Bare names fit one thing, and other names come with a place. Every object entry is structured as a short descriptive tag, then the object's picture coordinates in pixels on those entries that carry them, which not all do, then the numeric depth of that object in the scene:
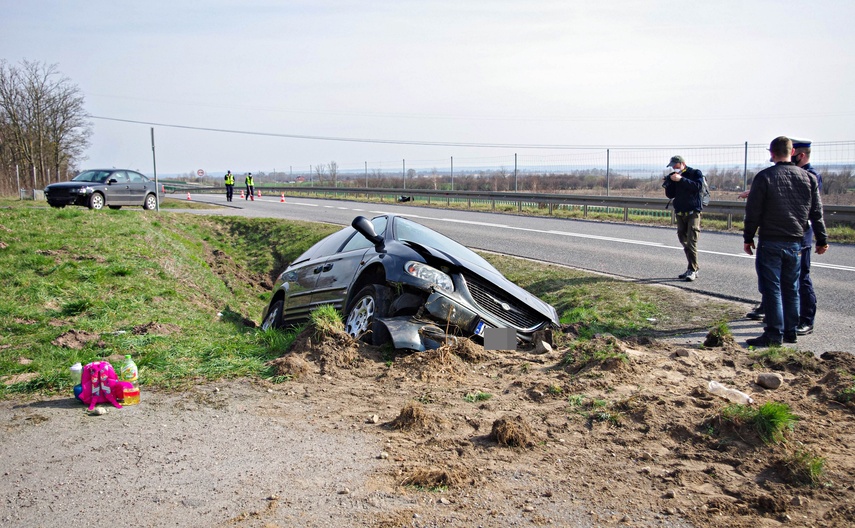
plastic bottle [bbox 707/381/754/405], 4.57
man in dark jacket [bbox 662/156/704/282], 10.61
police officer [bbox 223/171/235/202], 37.12
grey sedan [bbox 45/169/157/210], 22.66
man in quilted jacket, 6.78
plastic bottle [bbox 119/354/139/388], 4.70
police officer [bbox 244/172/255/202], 39.60
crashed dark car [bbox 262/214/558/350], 5.86
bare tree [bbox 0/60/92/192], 45.94
